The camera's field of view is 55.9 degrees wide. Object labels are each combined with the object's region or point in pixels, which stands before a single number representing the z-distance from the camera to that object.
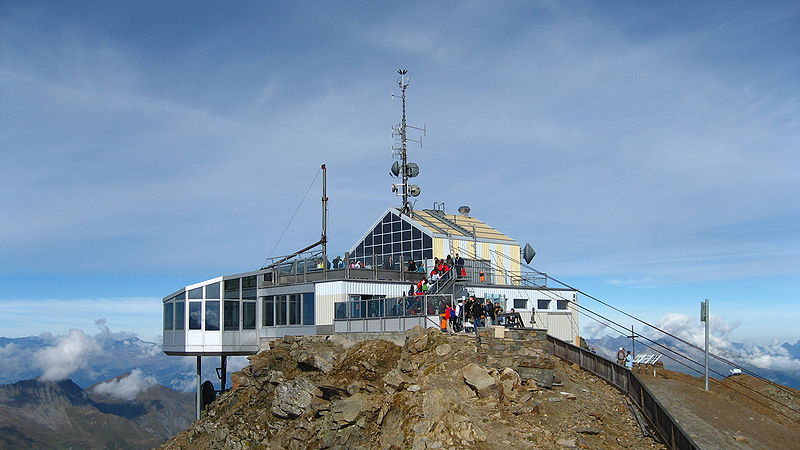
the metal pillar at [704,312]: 31.26
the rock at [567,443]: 23.65
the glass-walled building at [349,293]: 41.44
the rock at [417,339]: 33.59
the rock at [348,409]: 29.94
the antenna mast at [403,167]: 55.44
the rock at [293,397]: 33.69
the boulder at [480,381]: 27.53
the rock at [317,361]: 36.25
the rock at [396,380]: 30.06
